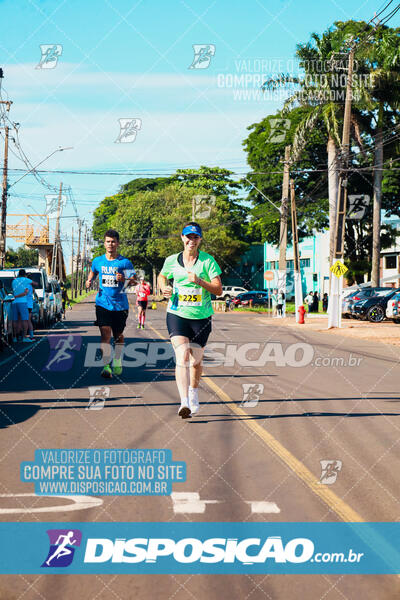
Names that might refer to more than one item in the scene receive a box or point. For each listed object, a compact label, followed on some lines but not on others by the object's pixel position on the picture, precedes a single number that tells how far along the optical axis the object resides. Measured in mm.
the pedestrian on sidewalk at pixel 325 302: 52938
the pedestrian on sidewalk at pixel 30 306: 19703
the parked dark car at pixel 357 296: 37250
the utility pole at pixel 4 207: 38394
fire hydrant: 35012
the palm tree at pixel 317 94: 41031
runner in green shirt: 8477
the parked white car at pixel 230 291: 70000
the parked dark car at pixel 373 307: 35062
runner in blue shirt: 11594
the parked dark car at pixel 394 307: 30784
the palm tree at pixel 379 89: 40719
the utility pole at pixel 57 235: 61400
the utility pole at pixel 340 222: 29609
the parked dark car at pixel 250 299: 60647
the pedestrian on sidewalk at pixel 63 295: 35094
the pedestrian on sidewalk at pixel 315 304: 52281
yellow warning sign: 29125
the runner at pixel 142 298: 23203
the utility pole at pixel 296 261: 36844
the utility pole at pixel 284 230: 41000
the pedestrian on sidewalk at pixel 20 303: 18500
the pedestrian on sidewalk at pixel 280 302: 42062
